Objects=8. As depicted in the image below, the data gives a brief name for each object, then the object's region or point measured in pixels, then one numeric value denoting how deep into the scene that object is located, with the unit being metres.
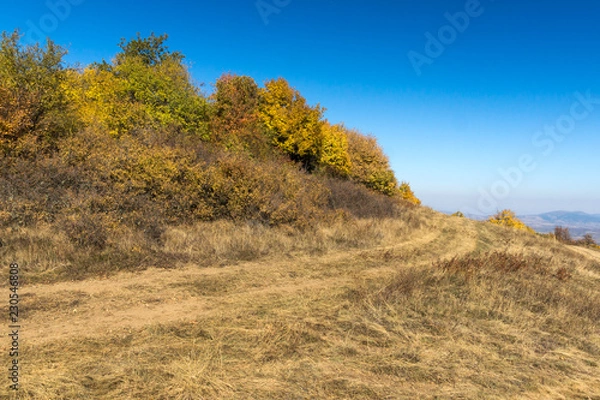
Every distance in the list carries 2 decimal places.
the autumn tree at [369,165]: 33.31
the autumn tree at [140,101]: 17.97
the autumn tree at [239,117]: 22.02
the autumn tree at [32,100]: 11.12
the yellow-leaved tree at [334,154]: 29.58
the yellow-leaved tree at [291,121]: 26.42
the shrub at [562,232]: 44.26
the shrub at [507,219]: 51.22
